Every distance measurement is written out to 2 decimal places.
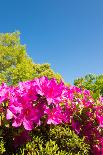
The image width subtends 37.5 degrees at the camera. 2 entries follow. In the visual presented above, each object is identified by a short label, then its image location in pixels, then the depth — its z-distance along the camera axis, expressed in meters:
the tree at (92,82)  12.93
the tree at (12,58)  16.22
